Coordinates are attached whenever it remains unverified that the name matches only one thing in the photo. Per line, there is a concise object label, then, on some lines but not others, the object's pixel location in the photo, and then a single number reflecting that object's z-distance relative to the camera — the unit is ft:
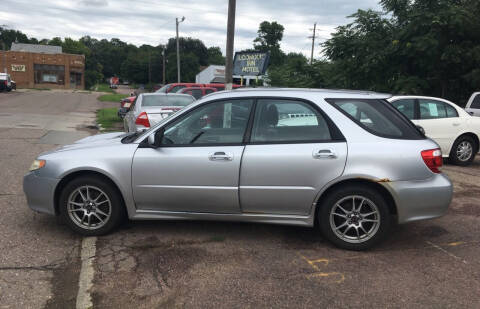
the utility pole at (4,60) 229.45
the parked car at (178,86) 54.90
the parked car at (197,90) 49.93
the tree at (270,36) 309.63
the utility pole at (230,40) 34.12
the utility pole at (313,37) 190.25
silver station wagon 13.75
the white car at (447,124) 30.30
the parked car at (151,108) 29.25
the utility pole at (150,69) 307.29
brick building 233.76
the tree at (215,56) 395.75
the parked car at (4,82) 140.46
